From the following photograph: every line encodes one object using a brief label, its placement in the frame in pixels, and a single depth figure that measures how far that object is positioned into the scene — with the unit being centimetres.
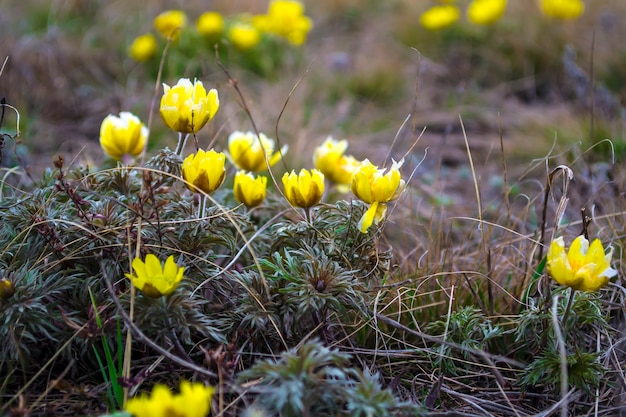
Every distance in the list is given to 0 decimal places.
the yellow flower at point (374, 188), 115
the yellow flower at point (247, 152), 126
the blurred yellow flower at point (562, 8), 217
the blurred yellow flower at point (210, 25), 205
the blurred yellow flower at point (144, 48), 193
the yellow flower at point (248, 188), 121
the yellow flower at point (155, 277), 110
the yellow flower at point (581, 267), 112
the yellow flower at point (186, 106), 117
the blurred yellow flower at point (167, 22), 191
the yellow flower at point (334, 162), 127
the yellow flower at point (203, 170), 115
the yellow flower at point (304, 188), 117
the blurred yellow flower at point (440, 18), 232
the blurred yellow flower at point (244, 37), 201
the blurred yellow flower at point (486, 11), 221
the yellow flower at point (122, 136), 122
